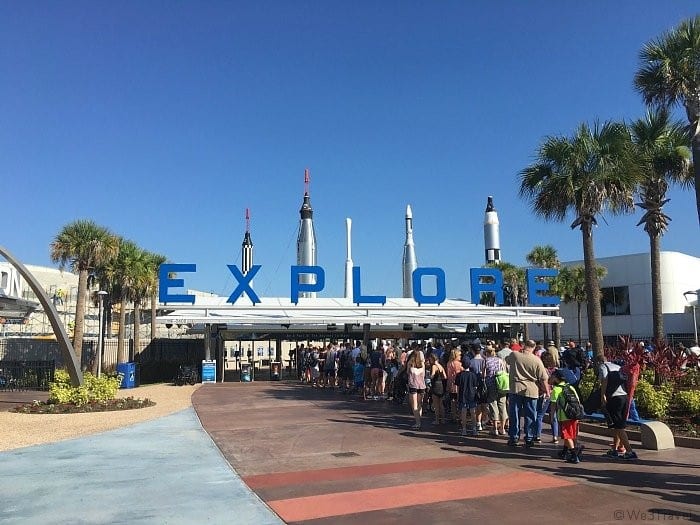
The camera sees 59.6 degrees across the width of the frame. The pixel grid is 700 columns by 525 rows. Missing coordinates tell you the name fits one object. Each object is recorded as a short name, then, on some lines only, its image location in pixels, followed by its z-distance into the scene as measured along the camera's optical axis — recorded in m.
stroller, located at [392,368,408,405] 14.80
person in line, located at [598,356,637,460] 8.24
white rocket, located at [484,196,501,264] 74.56
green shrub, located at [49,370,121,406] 15.56
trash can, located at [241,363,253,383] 26.63
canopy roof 25.55
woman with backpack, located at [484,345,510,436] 10.54
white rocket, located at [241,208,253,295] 91.88
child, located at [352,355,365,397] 17.63
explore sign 26.89
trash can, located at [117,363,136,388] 22.98
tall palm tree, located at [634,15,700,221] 15.54
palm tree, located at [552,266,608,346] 42.56
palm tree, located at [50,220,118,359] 28.88
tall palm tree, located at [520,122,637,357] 16.91
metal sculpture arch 16.22
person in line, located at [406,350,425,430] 11.52
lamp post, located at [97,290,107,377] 24.34
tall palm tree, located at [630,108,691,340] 19.88
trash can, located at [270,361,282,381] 27.08
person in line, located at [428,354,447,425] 11.70
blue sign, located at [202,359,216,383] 25.17
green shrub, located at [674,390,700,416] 10.45
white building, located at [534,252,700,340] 43.53
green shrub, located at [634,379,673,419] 10.80
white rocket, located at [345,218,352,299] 70.49
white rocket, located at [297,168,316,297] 68.12
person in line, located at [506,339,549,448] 9.24
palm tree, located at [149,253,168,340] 35.31
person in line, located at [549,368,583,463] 8.16
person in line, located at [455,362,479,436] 10.53
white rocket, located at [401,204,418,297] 74.25
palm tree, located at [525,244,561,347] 43.09
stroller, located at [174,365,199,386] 23.98
